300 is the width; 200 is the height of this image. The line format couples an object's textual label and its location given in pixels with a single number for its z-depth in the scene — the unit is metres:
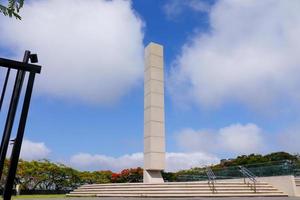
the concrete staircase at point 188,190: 10.41
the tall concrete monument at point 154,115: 14.52
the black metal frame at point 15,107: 1.51
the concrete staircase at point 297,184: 10.85
